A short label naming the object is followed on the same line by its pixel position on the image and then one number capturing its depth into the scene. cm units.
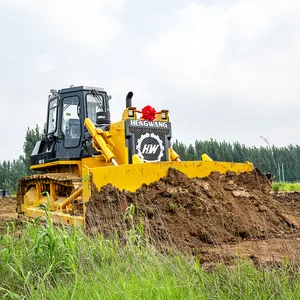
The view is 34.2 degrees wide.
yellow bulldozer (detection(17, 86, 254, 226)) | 718
